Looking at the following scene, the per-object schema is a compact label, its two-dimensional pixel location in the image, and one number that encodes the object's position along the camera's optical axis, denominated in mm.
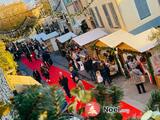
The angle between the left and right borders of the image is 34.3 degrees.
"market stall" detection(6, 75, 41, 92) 10419
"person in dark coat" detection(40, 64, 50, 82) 16289
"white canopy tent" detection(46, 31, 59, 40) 24758
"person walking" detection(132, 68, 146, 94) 10846
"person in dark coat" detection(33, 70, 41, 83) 15848
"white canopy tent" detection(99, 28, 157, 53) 10925
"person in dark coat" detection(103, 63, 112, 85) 12798
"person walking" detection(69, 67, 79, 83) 13254
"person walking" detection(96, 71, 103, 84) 12325
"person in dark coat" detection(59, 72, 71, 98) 12524
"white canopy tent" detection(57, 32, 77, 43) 20928
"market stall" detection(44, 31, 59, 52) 24713
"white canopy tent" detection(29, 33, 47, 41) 25321
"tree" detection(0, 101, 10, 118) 1351
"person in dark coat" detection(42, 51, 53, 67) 19537
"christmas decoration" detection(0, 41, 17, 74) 12121
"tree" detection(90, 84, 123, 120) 1515
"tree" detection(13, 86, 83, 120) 1302
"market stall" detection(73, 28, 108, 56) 15482
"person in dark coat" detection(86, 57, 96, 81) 14406
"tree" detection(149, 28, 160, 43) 10395
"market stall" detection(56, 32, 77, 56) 20810
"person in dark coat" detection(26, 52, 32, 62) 22591
